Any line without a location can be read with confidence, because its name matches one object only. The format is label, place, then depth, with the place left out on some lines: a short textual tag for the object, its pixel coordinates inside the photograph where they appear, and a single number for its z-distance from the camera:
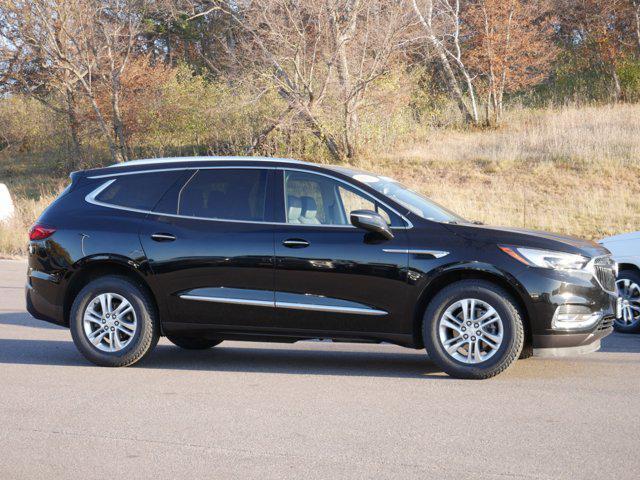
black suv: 7.43
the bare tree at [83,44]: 33.56
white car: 10.41
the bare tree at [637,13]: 35.97
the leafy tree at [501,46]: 33.50
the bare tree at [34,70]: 33.47
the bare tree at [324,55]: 28.78
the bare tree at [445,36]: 31.58
